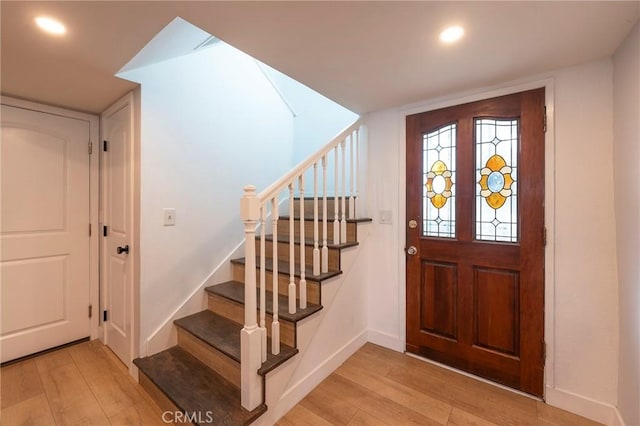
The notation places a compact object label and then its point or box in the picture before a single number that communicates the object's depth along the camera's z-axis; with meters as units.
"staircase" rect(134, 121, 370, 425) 1.46
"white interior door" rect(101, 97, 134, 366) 1.99
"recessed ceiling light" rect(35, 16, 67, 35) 1.22
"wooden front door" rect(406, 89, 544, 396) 1.73
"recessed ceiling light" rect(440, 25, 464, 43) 1.27
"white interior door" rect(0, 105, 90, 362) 2.05
